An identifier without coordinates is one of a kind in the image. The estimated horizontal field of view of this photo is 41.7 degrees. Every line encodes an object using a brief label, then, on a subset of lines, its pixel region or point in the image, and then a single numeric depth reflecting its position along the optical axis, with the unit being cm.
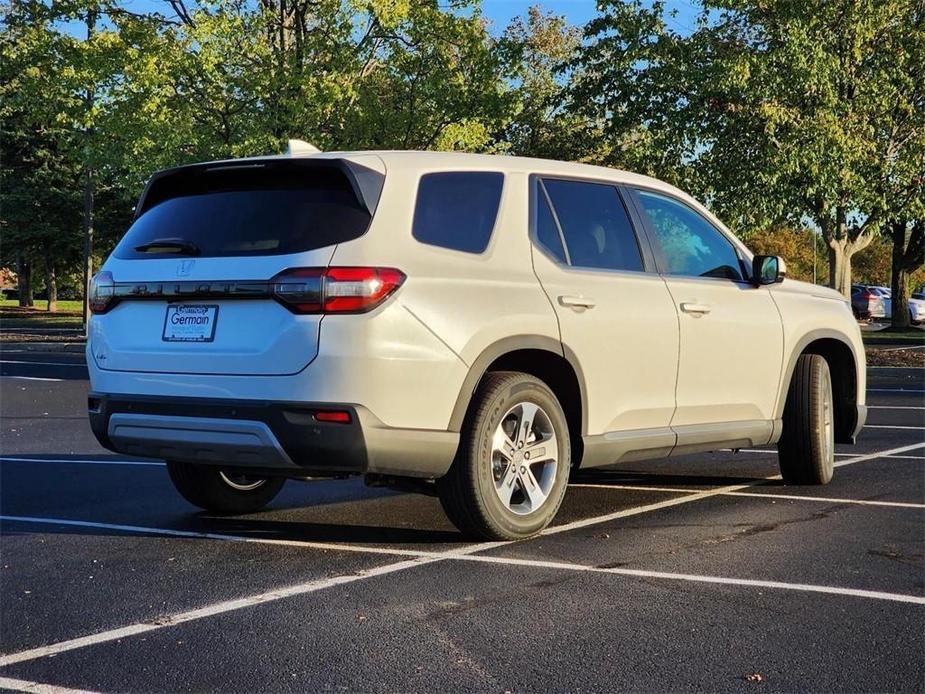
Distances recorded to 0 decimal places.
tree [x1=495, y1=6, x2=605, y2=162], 2697
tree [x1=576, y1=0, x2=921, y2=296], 2130
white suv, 549
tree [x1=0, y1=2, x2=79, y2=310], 4978
